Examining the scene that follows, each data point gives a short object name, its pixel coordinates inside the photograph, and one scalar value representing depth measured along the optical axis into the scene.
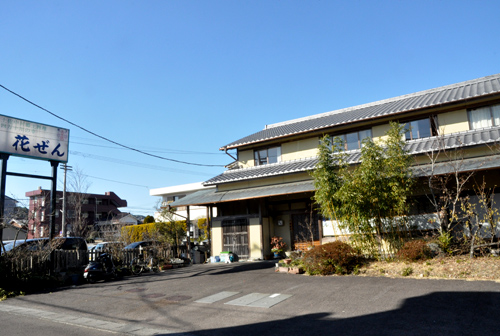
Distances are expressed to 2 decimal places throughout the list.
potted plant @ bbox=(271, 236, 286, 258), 16.75
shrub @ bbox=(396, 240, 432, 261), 10.37
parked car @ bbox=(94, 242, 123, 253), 16.02
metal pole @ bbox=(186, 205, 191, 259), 18.92
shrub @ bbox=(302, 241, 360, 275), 10.96
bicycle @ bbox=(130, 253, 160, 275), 15.63
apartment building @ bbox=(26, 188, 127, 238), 31.66
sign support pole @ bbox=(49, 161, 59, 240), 13.62
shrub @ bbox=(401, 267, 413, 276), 9.70
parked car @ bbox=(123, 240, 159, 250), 18.47
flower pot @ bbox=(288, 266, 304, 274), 11.80
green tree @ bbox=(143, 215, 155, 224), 35.16
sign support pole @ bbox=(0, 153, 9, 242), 12.39
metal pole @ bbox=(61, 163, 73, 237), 23.00
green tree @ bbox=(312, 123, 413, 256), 11.19
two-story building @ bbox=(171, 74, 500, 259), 13.33
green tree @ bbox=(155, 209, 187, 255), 20.09
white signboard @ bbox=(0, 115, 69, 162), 12.81
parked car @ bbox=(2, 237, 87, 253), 13.20
